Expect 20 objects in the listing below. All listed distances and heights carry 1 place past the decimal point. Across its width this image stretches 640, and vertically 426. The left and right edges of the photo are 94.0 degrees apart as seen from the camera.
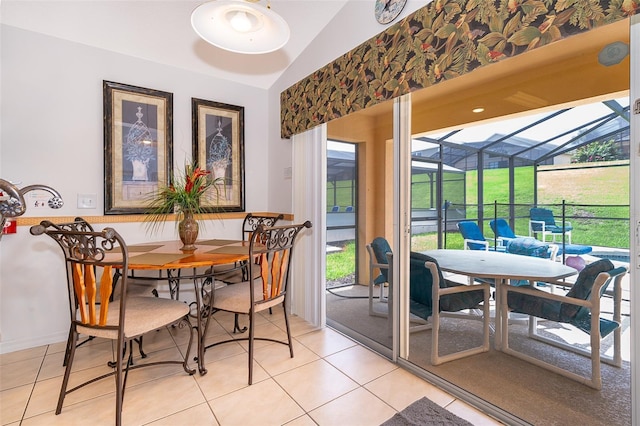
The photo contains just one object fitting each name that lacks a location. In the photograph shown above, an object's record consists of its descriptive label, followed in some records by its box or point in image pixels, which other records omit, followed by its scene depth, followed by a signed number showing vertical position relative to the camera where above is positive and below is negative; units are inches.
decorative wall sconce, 49.7 +1.5
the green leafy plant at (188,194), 89.0 +5.1
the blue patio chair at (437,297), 84.6 -25.7
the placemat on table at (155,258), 72.7 -12.3
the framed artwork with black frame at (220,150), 124.2 +26.4
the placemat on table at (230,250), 87.4 -12.0
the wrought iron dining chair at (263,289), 79.7 -23.3
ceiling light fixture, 59.7 +40.2
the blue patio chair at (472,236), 101.2 -9.3
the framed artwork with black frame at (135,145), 105.8 +24.7
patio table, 77.8 -16.5
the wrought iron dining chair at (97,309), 61.8 -22.0
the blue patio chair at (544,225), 76.0 -4.2
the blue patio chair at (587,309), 66.2 -25.0
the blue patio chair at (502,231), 91.6 -6.7
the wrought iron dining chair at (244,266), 107.8 -19.7
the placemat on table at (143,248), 89.7 -11.5
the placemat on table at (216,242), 104.0 -11.4
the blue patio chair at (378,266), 100.6 -19.6
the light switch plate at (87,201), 102.0 +3.7
